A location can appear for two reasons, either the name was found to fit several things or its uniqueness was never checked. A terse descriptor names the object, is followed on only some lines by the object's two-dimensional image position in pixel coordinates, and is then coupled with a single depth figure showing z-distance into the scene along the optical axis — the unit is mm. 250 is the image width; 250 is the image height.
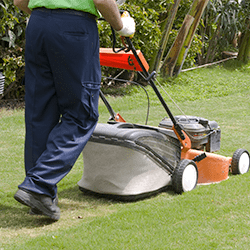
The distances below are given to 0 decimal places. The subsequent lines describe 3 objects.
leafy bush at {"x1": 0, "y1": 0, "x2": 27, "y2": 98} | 11195
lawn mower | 5277
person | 4297
